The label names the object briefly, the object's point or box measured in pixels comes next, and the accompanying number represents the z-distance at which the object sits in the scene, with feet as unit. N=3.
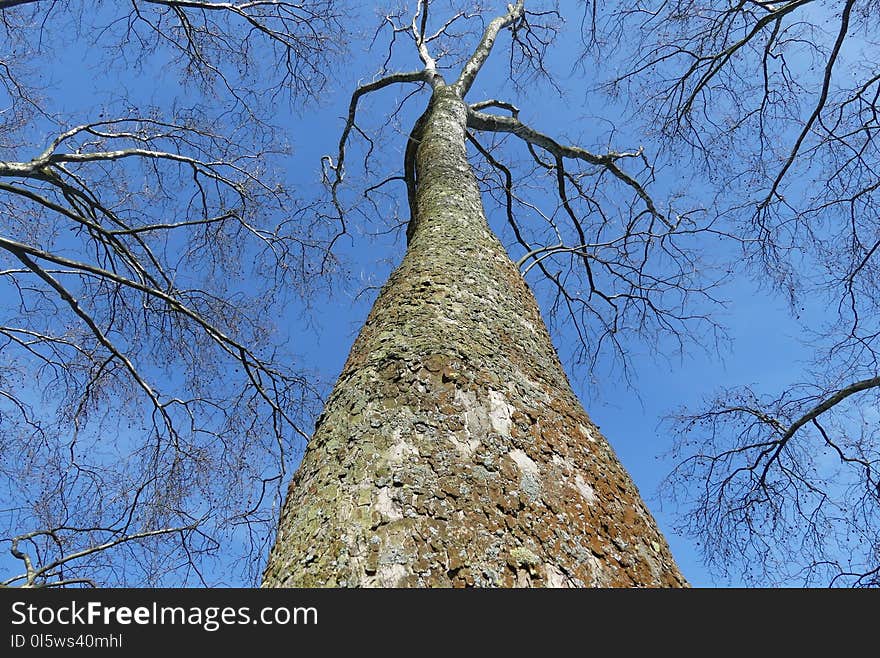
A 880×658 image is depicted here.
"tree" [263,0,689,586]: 3.36
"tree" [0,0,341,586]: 12.53
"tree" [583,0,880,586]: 12.87
